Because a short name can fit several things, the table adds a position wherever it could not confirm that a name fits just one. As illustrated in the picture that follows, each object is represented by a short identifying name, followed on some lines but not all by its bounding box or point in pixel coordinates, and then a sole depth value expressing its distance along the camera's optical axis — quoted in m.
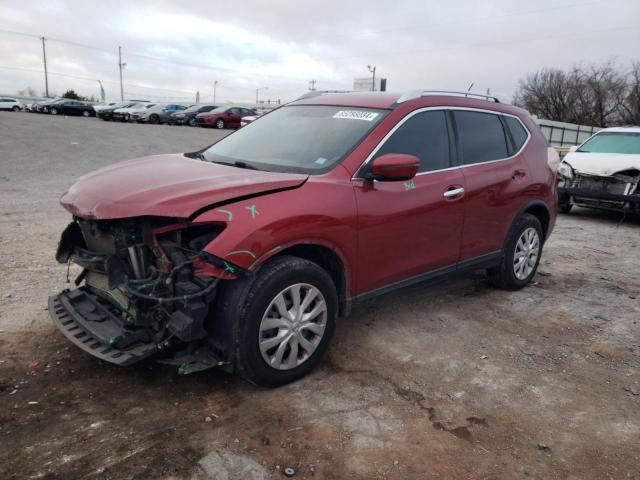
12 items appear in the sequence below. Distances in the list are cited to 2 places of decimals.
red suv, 2.94
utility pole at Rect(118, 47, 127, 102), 83.51
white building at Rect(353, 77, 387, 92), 45.15
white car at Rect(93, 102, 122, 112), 34.19
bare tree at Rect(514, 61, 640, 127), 54.28
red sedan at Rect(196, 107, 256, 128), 32.03
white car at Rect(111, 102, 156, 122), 33.06
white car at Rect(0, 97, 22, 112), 41.94
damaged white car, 8.93
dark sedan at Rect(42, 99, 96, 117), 37.25
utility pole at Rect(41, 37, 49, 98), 78.69
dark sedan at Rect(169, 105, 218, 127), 33.41
